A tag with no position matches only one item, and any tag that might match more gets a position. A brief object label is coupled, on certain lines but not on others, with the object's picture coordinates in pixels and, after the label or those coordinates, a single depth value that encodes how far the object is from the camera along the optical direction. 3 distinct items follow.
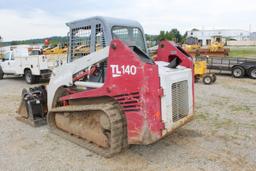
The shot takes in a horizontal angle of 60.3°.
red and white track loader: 3.12
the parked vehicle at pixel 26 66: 10.07
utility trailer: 11.45
